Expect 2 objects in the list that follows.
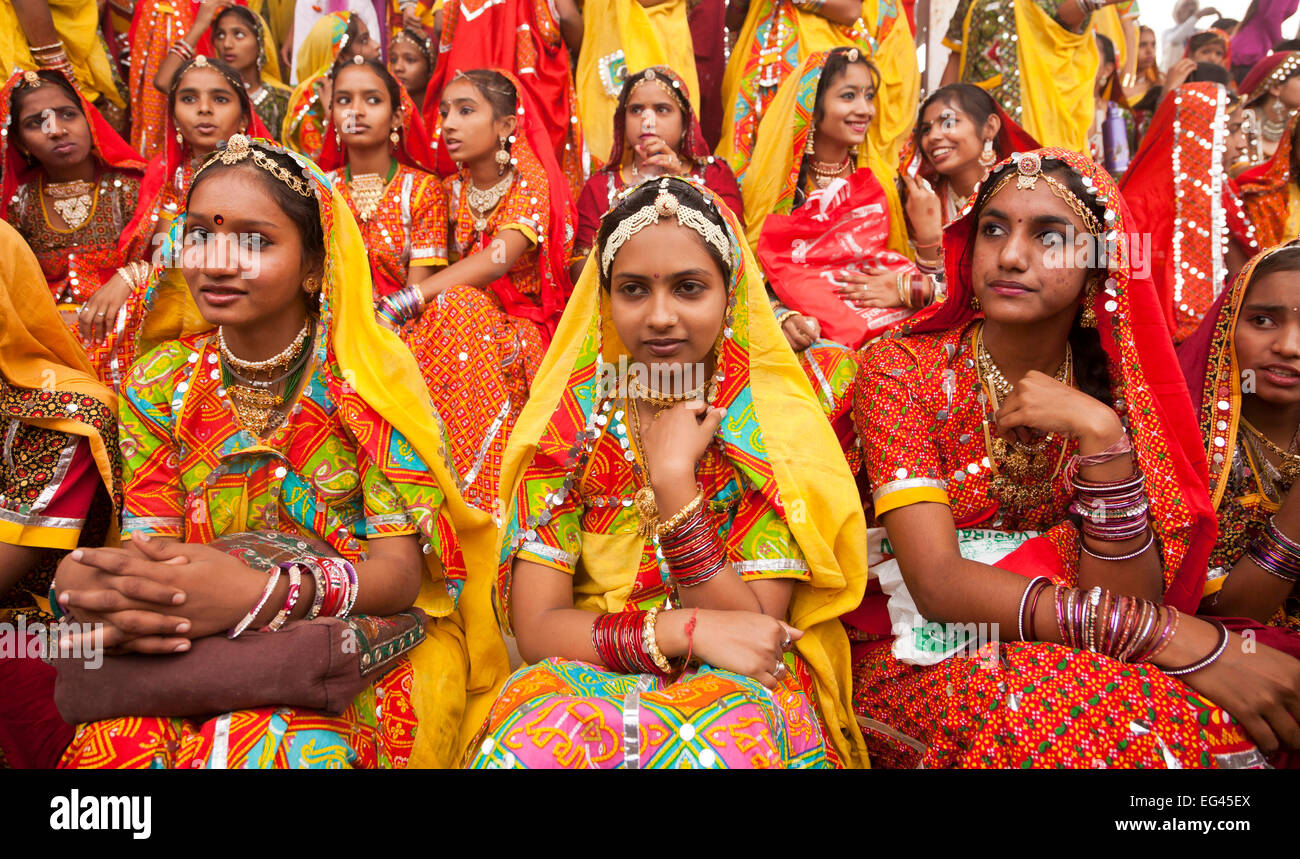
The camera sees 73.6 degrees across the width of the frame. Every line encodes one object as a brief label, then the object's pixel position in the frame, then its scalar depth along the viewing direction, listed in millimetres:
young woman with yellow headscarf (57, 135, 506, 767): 2084
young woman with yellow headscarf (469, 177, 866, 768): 1885
